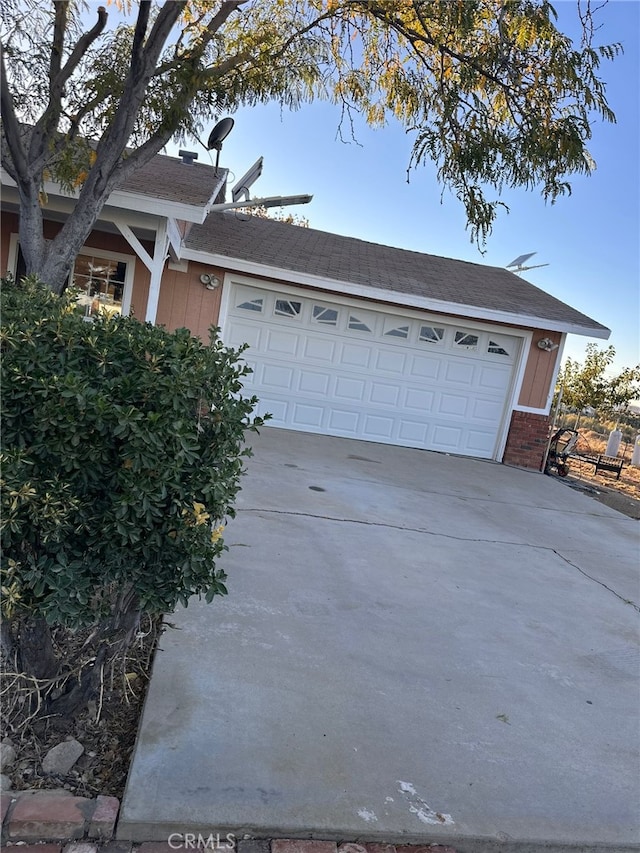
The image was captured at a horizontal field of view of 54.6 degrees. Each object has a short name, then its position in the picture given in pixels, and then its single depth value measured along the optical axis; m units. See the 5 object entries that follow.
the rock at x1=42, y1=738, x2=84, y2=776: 2.26
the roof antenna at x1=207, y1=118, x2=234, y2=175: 6.34
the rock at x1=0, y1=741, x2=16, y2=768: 2.24
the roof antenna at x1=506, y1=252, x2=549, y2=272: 14.22
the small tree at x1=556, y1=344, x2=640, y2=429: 15.59
